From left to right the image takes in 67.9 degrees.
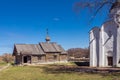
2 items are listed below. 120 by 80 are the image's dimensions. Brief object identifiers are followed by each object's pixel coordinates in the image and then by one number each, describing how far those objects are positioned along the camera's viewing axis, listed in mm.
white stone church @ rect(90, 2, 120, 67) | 14826
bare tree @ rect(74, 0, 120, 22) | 9618
